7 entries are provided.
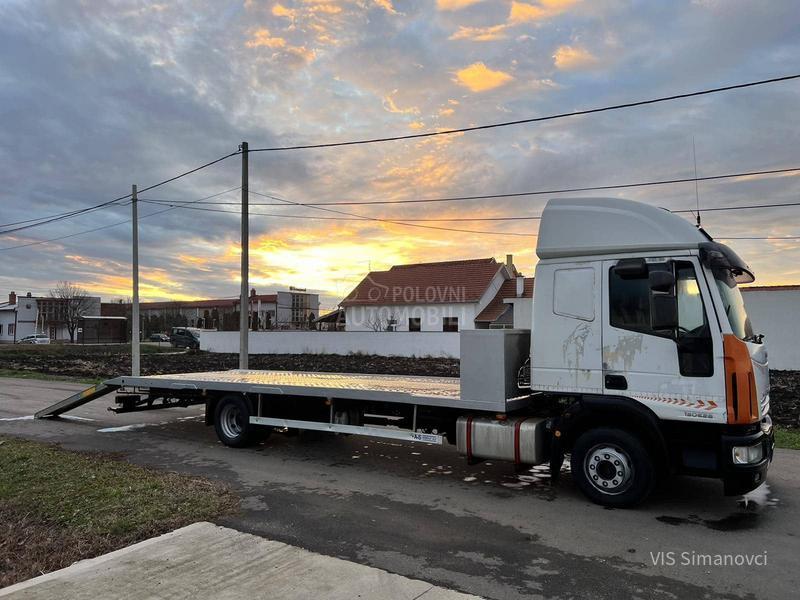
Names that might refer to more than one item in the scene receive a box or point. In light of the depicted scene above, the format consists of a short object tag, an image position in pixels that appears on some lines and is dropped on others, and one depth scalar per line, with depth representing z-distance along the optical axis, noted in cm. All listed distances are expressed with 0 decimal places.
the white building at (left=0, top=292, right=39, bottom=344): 8181
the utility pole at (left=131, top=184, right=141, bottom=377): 1884
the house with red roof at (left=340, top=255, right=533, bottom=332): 3622
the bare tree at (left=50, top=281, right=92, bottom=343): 7450
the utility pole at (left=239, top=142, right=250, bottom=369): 1602
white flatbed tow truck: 540
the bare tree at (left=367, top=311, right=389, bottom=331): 3919
